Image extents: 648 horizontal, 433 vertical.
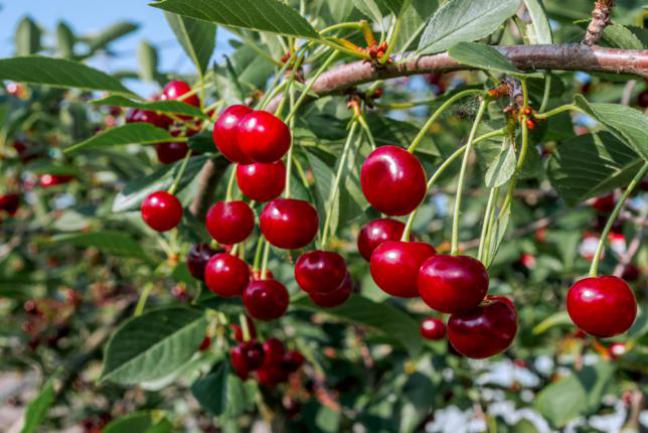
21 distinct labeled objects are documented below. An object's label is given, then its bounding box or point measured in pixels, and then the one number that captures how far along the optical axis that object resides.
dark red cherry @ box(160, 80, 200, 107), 0.45
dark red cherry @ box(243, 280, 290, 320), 0.41
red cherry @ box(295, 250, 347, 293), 0.37
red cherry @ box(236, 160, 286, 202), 0.39
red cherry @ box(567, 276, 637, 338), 0.33
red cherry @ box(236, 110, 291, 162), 0.35
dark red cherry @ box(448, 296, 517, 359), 0.33
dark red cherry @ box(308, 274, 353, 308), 0.40
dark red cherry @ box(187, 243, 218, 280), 0.44
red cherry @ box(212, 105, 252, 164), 0.36
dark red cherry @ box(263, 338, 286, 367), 0.54
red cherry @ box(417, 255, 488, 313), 0.32
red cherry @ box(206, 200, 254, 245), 0.40
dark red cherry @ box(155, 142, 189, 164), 0.45
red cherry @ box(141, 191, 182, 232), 0.42
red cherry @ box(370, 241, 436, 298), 0.34
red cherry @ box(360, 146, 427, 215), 0.34
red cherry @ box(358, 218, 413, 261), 0.38
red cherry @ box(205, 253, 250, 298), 0.41
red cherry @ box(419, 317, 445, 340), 0.52
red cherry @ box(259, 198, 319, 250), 0.37
